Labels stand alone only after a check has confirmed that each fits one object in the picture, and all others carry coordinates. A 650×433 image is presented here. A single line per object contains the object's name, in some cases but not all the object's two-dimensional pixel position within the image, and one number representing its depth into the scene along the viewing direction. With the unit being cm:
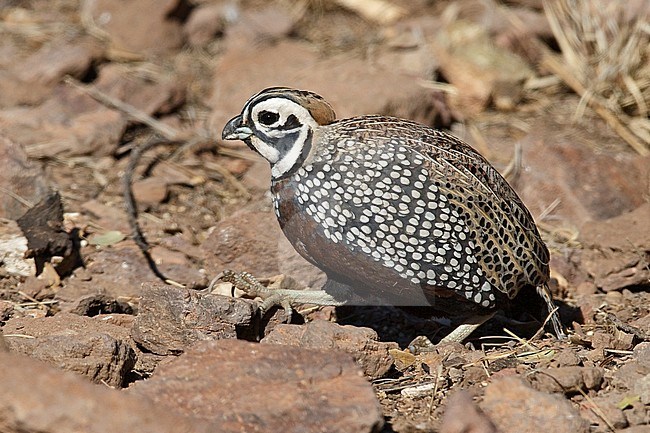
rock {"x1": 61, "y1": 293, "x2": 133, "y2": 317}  1007
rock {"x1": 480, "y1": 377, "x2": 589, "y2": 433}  738
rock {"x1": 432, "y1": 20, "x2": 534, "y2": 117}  1662
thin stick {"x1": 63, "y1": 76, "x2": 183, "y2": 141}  1518
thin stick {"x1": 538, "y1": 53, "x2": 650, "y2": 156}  1554
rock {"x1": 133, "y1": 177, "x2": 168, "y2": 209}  1329
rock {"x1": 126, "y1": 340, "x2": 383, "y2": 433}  691
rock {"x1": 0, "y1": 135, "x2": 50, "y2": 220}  1192
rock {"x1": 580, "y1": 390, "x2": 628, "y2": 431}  775
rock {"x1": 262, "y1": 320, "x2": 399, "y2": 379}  867
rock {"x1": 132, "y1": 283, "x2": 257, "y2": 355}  895
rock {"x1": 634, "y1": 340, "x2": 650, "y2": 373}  871
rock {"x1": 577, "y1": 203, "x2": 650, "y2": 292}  1130
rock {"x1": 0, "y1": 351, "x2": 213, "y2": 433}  617
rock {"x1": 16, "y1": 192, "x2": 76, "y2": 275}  1102
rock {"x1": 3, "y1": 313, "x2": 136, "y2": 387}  820
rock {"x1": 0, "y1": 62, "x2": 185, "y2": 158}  1430
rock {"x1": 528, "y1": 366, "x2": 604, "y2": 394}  812
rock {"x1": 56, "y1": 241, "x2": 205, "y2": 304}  1096
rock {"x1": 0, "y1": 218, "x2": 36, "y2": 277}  1097
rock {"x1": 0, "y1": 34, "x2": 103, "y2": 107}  1543
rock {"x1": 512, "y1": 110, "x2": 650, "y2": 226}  1308
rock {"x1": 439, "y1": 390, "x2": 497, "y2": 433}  680
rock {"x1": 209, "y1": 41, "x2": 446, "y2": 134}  1470
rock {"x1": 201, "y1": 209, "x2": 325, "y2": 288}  1123
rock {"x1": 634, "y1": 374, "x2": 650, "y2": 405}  800
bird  882
